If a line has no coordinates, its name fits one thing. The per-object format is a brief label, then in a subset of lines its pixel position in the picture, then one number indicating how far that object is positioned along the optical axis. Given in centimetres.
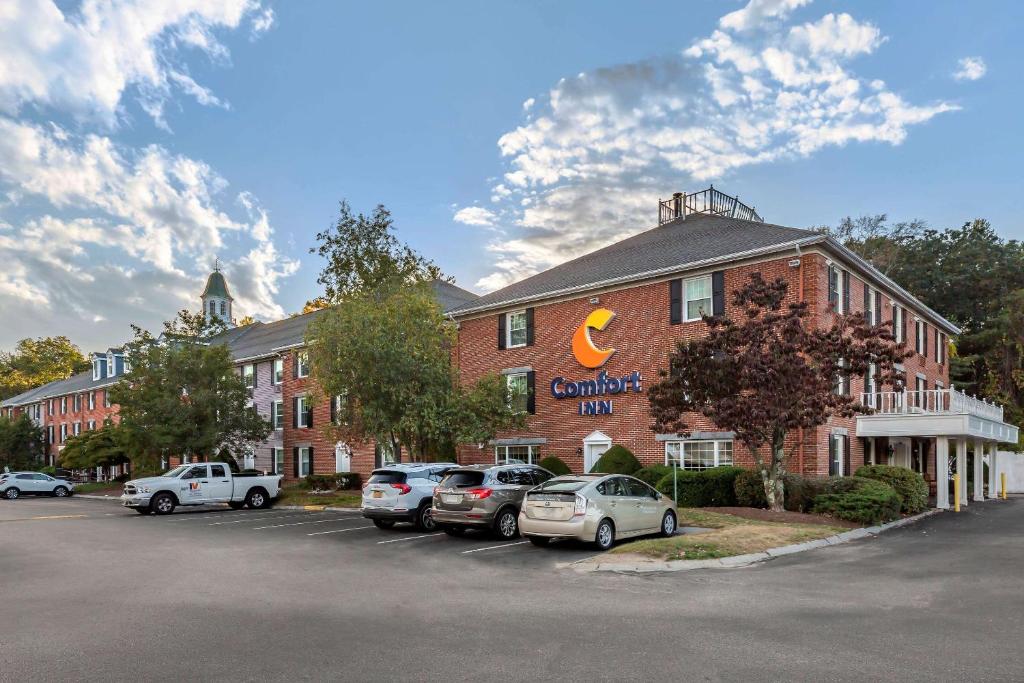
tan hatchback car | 1461
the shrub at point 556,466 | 2691
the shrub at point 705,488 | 2195
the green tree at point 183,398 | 3672
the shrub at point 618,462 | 2548
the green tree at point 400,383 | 2661
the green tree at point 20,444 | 6662
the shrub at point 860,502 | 1875
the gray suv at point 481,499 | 1680
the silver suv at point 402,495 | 1872
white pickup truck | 2659
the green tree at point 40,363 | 10172
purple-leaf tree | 1864
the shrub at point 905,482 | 2223
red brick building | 2445
